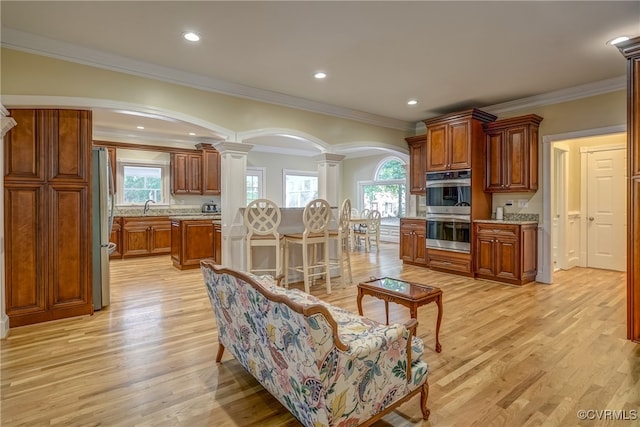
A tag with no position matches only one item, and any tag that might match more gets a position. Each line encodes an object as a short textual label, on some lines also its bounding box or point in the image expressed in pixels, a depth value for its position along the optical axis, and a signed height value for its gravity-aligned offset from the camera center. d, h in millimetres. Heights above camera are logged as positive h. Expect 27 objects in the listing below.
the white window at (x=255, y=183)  9375 +811
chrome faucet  7551 +133
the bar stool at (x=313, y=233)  4387 -291
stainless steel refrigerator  3771 -155
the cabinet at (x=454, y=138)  5246 +1202
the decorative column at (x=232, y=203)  4527 +123
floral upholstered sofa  1383 -685
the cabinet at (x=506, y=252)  4805 -604
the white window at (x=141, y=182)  7531 +697
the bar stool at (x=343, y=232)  4836 -299
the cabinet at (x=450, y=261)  5328 -832
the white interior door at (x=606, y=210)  5633 +22
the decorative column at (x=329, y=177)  5457 +578
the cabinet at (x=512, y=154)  5008 +891
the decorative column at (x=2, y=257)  2922 -397
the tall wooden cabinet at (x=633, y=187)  2797 +205
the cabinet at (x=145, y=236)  7117 -522
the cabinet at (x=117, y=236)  6986 -497
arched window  9758 +649
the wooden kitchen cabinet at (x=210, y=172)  8125 +985
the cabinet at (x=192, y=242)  5949 -532
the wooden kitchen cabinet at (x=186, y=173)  7820 +925
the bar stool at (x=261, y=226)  4270 -184
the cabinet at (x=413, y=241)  6125 -551
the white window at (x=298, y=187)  10109 +774
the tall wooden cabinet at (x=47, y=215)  3195 -27
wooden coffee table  2523 -648
